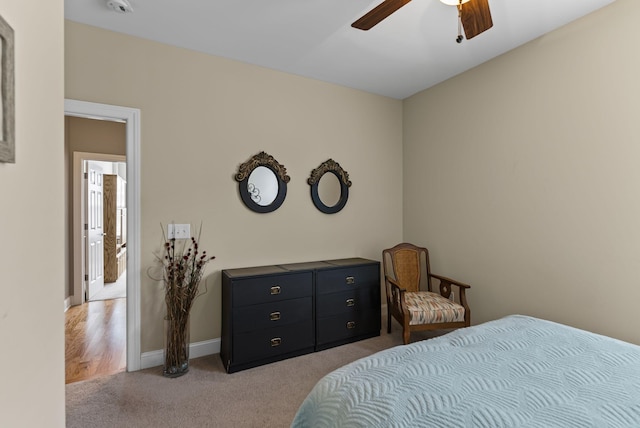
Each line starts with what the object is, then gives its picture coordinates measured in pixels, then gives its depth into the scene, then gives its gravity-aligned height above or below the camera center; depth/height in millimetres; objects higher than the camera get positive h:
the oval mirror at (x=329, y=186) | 3420 +301
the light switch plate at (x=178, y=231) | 2742 -140
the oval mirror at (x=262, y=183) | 3029 +309
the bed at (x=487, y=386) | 1047 -648
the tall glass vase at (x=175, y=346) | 2521 -1036
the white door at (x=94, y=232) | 4517 -250
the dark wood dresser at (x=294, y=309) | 2633 -853
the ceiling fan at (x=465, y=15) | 1717 +1115
